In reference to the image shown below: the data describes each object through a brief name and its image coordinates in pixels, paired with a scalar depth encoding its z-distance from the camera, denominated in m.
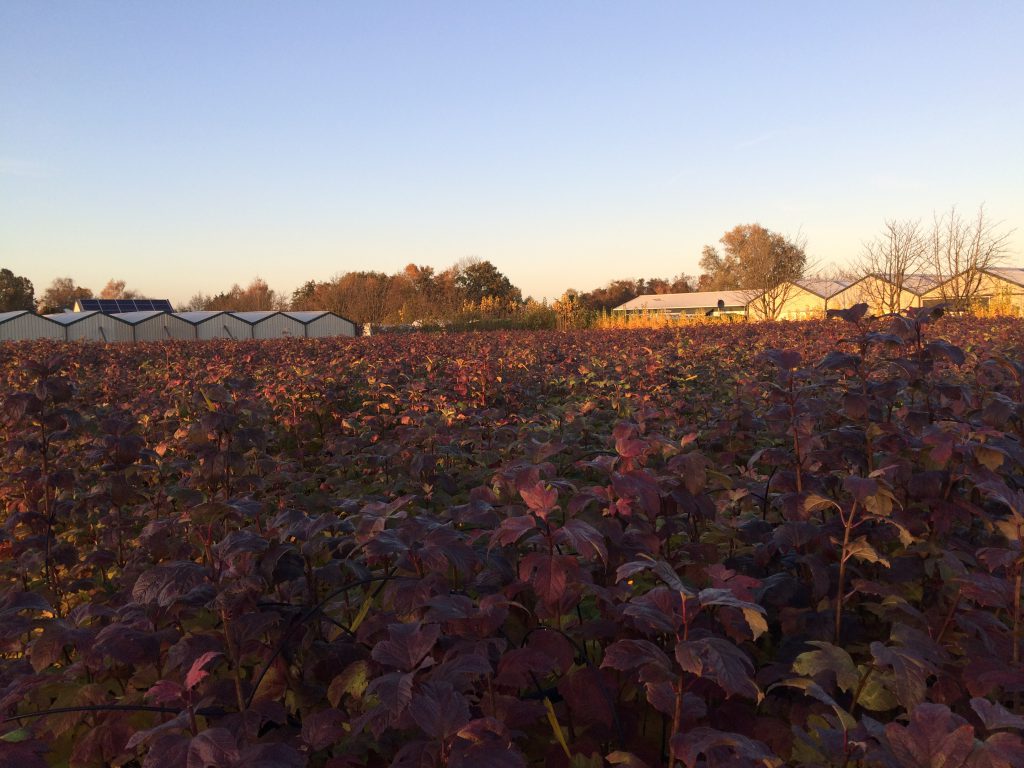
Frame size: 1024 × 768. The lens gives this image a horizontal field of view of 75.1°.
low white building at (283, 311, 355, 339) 45.66
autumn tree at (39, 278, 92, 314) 89.68
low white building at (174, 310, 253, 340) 42.75
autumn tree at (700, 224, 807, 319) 49.41
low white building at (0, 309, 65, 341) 38.15
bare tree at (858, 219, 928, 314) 33.50
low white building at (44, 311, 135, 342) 39.59
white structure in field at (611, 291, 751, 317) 70.72
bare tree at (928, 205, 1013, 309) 31.73
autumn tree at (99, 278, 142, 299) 98.06
